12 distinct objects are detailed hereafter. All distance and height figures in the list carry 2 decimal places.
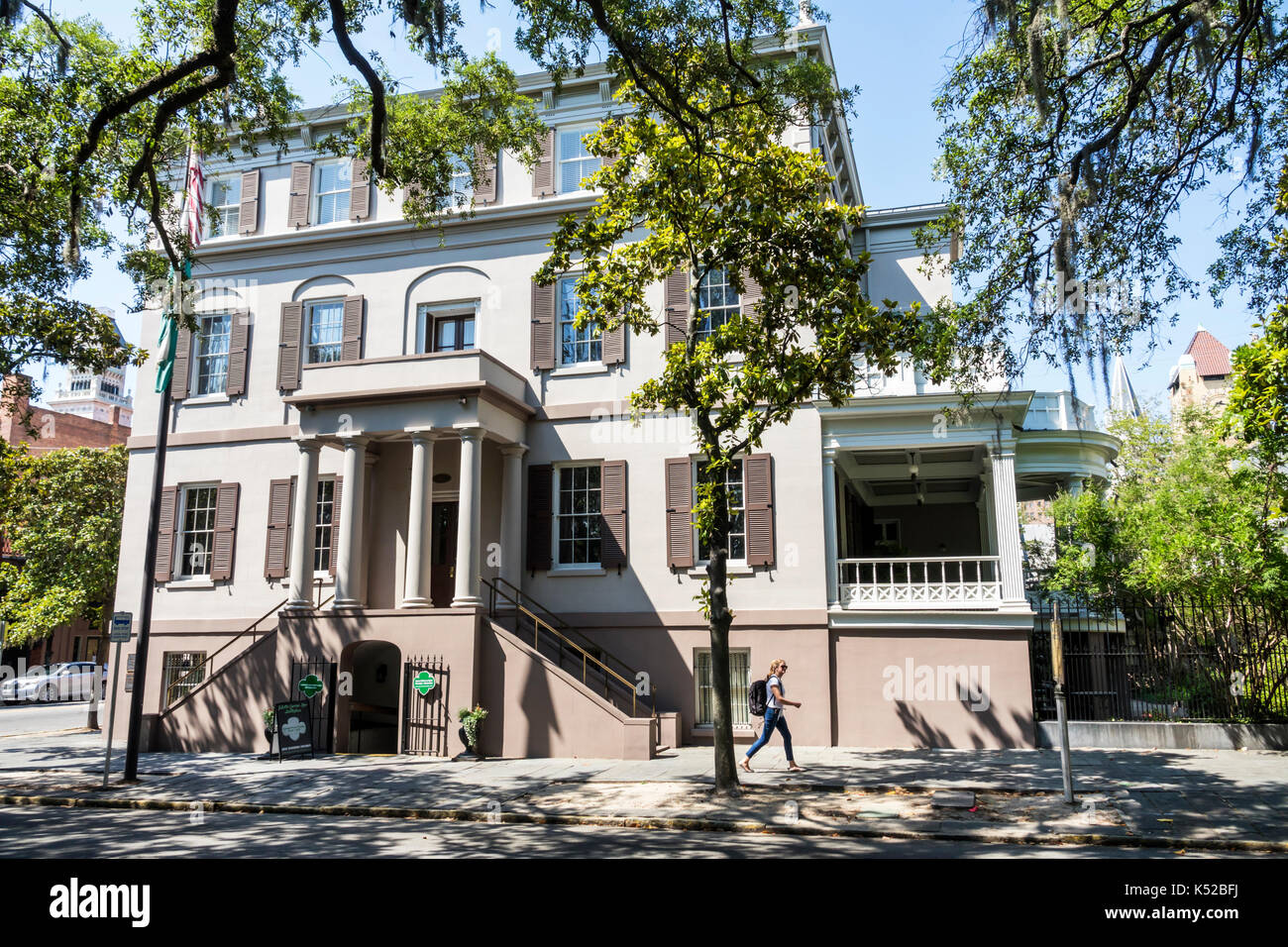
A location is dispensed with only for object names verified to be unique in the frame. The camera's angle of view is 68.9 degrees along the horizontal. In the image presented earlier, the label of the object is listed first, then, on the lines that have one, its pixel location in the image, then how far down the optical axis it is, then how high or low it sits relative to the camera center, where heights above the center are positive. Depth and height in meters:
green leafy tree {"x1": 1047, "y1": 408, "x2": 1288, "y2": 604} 15.81 +1.72
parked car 38.09 -1.95
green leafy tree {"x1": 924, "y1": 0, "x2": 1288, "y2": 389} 10.02 +5.64
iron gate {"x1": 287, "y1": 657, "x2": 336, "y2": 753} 17.66 -1.16
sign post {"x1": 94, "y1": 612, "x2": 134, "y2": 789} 14.70 +0.12
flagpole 14.49 +0.35
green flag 15.78 +5.07
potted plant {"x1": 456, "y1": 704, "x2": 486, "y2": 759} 16.44 -1.56
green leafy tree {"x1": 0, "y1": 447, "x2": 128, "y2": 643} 32.84 +3.55
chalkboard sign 16.48 -1.63
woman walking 14.03 -1.10
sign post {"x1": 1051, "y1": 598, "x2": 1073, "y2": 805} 10.96 -0.73
